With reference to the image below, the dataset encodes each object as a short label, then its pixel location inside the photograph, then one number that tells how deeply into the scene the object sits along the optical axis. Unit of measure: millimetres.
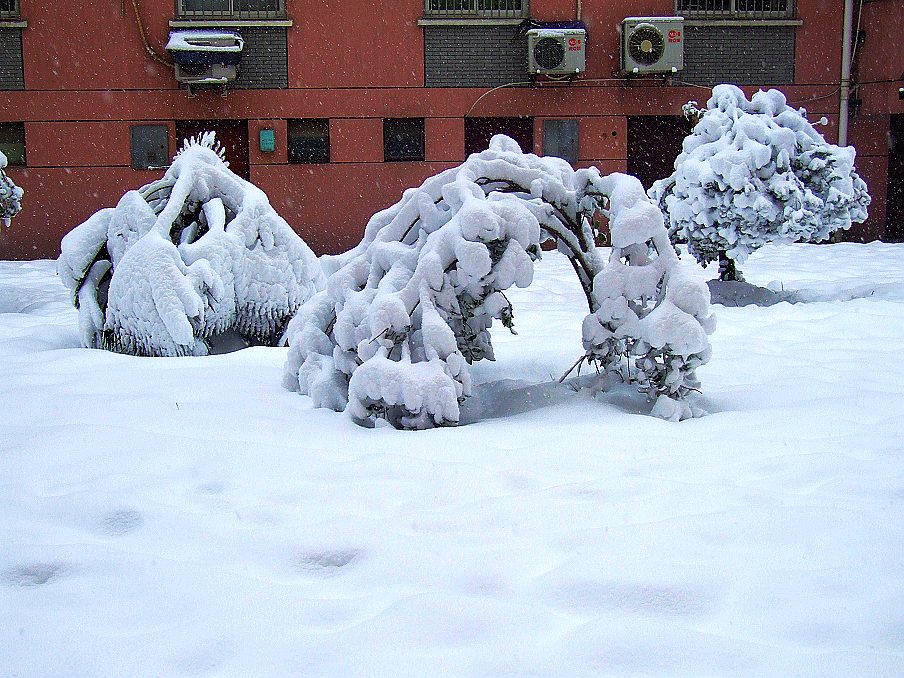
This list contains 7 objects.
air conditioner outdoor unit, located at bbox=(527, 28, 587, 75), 14609
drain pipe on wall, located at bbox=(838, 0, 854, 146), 15594
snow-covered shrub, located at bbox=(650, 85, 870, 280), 8227
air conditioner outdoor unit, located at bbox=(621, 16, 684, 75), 14664
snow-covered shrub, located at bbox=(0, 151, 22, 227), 9604
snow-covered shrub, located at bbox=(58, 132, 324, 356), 5242
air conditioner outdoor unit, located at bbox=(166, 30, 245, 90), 13930
